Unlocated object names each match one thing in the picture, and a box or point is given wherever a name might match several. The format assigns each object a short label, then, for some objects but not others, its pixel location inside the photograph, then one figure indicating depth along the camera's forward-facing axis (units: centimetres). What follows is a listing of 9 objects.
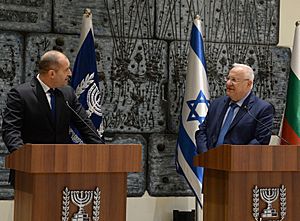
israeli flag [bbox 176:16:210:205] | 1162
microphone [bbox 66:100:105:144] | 832
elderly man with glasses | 971
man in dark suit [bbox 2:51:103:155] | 857
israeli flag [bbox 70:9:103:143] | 1109
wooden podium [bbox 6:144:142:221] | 744
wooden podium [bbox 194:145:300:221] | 834
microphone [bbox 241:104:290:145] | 927
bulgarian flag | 1202
